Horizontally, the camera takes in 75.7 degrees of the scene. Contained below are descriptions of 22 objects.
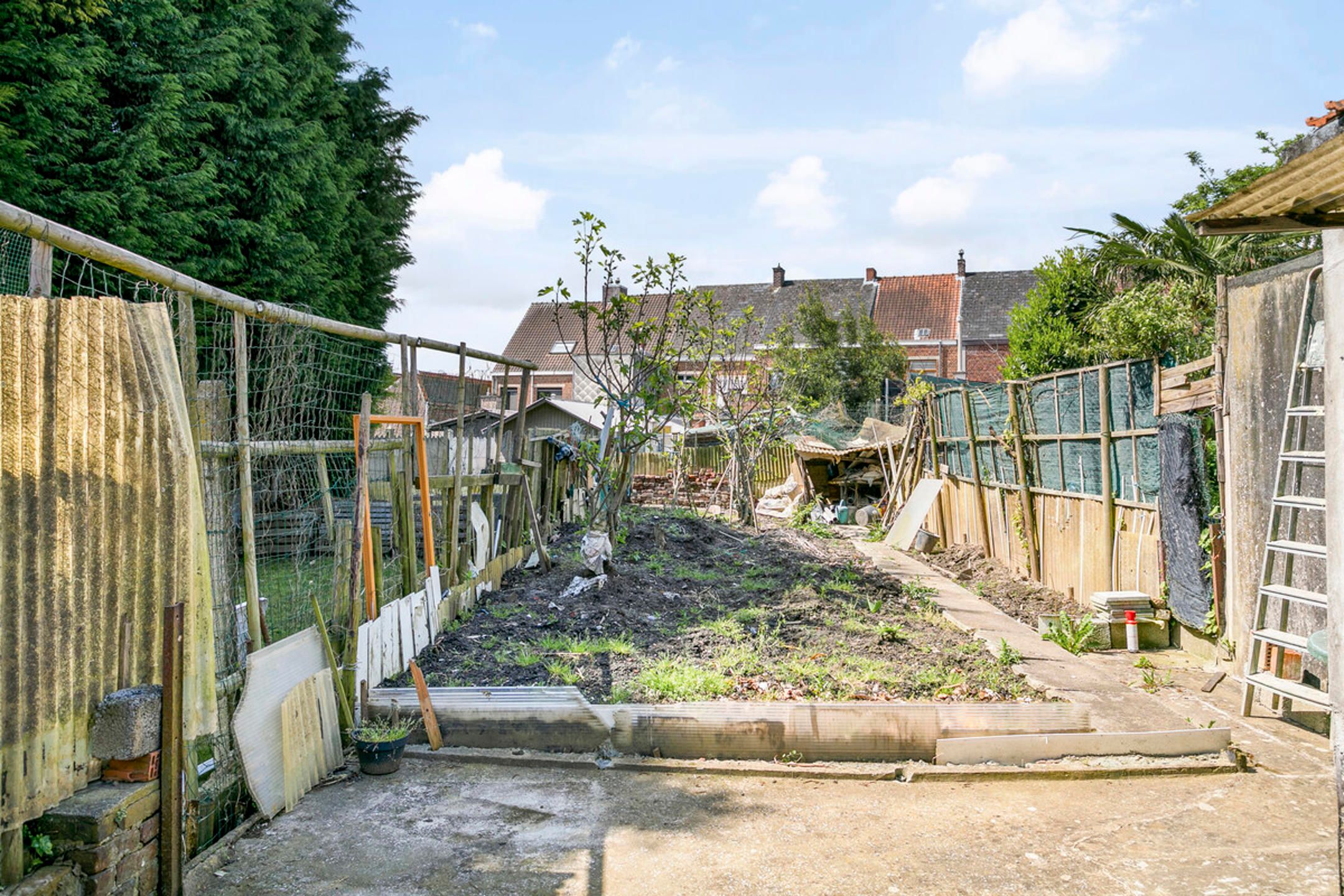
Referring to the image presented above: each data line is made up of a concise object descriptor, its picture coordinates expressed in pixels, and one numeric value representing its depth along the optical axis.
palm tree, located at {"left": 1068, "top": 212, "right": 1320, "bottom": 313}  13.08
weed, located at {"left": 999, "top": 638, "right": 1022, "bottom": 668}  5.98
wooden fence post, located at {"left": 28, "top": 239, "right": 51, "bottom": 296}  2.83
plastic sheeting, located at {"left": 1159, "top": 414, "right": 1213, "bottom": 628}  6.52
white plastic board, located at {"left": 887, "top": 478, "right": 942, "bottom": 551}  13.20
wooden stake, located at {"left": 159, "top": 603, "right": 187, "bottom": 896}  3.06
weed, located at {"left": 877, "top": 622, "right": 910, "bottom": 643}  6.48
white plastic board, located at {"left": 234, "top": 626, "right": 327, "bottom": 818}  3.80
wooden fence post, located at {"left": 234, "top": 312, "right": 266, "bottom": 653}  4.00
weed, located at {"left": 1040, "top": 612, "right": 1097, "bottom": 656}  7.06
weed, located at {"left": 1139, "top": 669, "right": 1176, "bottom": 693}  5.99
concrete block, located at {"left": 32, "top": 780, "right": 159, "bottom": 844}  2.76
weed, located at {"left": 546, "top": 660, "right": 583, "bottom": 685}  5.29
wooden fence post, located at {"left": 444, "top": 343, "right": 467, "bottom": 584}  6.62
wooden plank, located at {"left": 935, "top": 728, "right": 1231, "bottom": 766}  4.70
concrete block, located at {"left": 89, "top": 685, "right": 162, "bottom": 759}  2.90
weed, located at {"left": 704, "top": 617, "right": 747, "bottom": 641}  6.51
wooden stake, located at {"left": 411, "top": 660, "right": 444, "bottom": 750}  4.76
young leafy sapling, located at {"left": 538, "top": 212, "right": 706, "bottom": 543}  9.00
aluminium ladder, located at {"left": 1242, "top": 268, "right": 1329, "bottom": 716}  5.18
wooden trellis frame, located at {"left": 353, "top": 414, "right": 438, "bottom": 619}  4.91
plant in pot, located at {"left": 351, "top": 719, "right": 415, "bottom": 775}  4.43
